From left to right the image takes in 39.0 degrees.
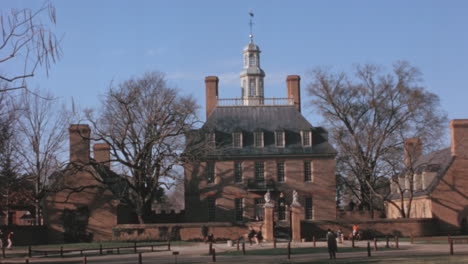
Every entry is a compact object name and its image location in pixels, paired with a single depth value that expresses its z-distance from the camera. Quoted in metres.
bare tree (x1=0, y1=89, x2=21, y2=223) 42.62
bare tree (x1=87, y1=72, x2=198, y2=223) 45.94
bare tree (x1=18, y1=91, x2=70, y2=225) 50.44
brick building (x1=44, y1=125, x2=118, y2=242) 47.28
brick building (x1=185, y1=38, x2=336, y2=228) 53.34
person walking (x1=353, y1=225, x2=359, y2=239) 44.05
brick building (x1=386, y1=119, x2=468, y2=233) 48.62
